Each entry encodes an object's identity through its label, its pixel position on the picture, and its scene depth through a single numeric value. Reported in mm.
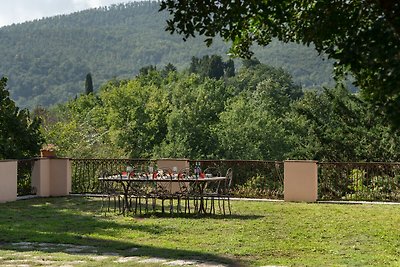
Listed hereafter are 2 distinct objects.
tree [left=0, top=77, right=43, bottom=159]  18422
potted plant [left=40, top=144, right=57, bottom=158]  18133
